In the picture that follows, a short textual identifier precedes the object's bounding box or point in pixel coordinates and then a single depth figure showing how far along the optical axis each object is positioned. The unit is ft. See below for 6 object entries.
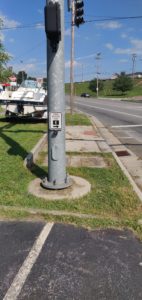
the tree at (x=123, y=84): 273.75
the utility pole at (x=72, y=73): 70.66
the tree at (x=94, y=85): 342.13
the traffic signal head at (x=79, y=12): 42.66
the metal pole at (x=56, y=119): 17.92
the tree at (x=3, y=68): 47.73
